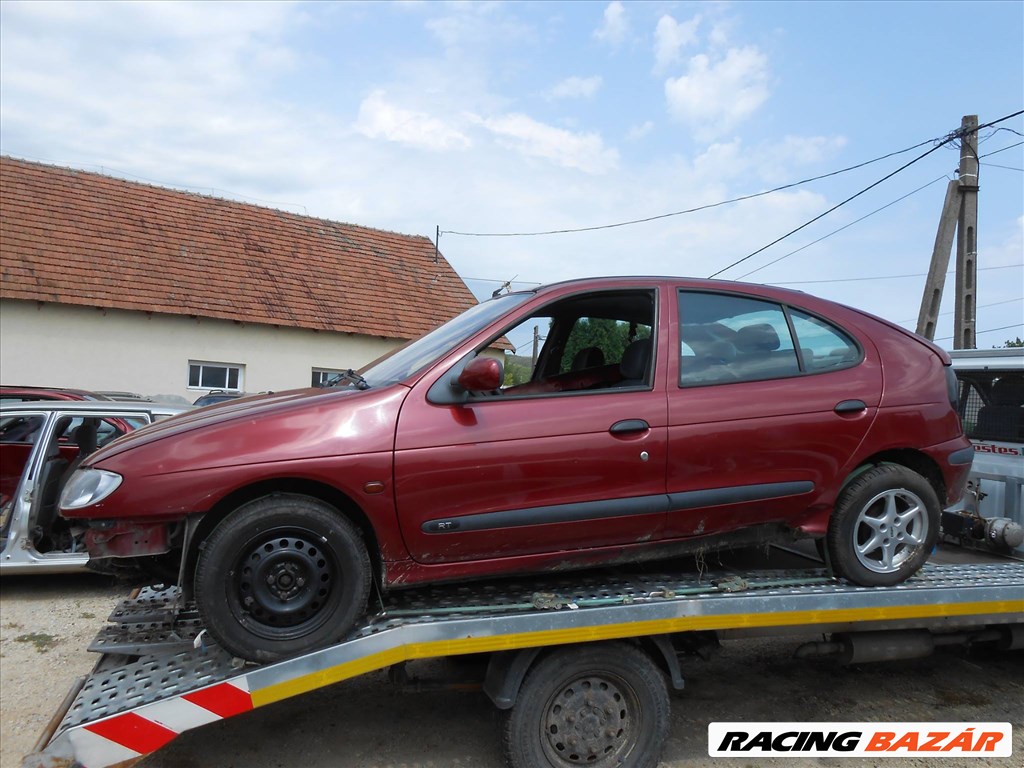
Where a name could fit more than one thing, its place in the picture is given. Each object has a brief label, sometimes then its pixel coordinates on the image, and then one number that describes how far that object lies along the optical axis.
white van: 4.89
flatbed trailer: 3.07
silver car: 6.10
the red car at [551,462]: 3.11
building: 13.90
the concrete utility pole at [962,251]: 12.16
